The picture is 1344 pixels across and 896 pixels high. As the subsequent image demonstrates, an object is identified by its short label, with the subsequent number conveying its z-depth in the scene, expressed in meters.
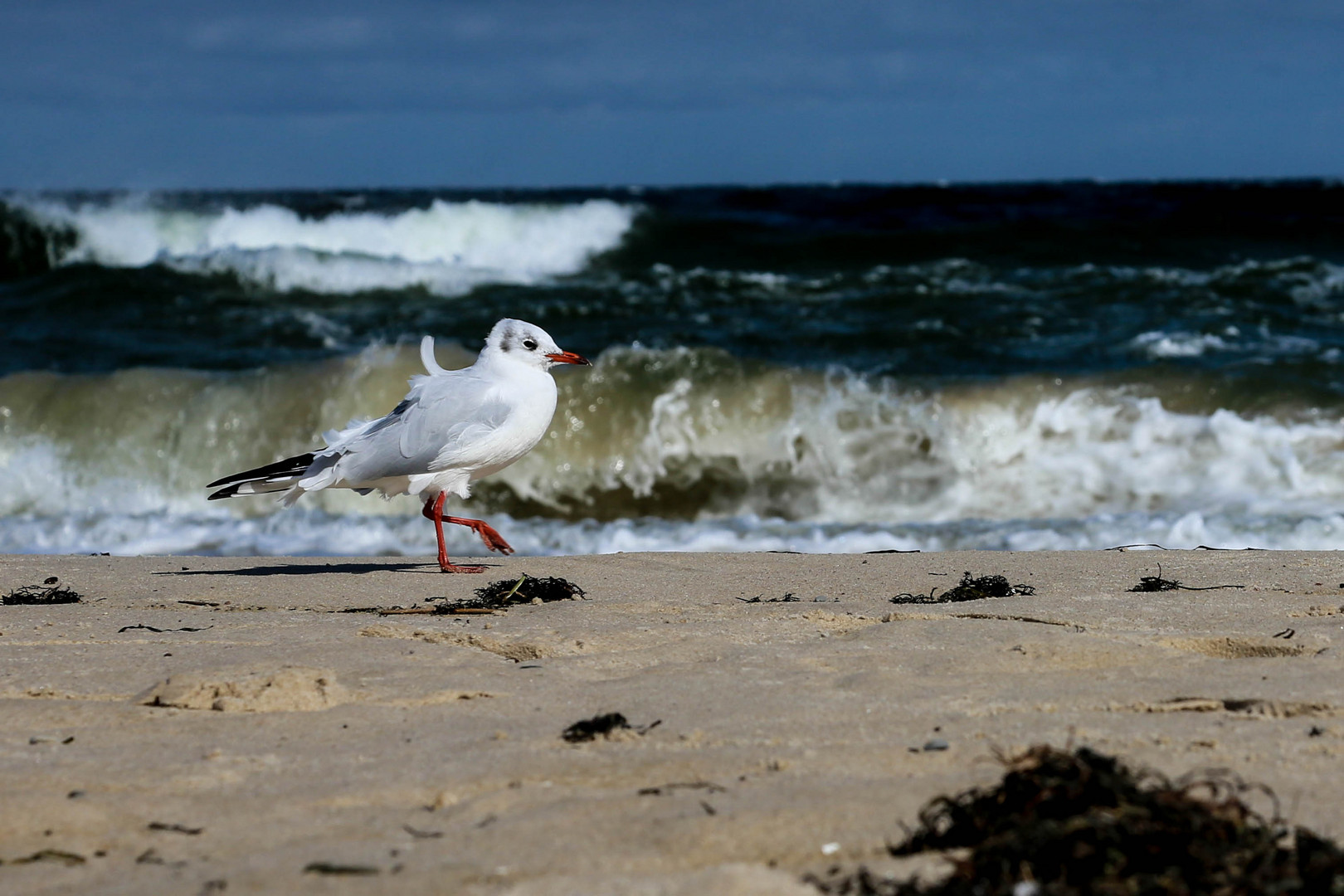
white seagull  10.86
